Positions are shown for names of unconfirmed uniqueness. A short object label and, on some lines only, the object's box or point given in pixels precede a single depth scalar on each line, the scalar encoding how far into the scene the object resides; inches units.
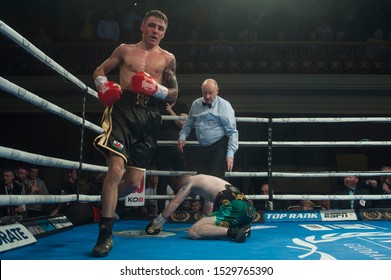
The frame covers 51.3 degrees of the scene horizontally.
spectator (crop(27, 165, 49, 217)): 209.2
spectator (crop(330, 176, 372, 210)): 162.7
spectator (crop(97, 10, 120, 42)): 344.5
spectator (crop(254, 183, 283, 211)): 207.4
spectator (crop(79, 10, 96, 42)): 349.4
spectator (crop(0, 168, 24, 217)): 191.7
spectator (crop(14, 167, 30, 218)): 204.0
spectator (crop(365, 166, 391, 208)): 165.8
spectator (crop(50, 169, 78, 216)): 186.4
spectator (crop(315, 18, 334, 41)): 352.2
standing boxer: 77.6
